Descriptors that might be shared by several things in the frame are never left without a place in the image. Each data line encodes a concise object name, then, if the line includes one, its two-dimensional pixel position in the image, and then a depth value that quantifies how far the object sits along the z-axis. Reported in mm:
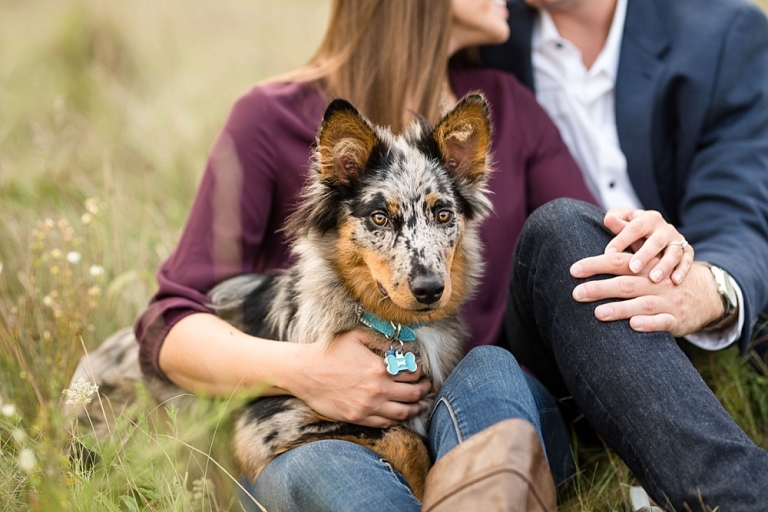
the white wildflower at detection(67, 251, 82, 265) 3196
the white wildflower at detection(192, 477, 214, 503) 2258
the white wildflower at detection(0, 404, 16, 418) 1852
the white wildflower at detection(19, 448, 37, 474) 1715
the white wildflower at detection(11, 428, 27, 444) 2009
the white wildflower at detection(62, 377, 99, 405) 2137
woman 2201
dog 2416
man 2131
